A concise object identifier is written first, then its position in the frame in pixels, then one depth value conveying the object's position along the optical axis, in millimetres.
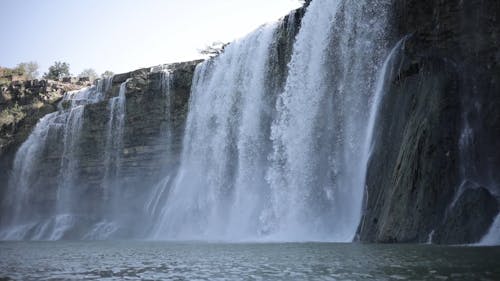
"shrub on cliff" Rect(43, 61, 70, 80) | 64994
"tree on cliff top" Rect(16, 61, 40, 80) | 66088
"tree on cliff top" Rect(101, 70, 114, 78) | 75188
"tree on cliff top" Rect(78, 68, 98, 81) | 78850
